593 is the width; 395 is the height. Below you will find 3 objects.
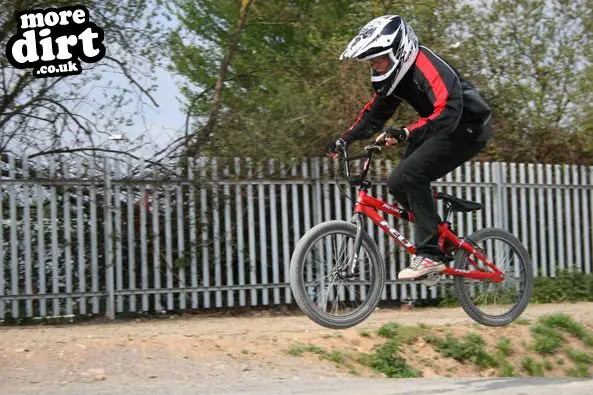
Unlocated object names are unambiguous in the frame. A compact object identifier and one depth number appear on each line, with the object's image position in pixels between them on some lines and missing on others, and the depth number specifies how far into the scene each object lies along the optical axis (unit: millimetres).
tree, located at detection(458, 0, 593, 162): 12812
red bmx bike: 6125
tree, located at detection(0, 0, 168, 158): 9332
